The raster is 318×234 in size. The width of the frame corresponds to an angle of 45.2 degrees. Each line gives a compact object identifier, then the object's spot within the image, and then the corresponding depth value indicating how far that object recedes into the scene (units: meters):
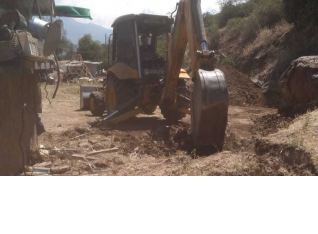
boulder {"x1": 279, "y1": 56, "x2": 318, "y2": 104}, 9.45
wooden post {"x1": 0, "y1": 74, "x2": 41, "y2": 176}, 4.98
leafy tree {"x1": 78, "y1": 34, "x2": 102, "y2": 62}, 63.03
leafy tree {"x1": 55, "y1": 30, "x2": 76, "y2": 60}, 51.71
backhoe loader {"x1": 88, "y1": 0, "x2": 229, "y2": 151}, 7.02
